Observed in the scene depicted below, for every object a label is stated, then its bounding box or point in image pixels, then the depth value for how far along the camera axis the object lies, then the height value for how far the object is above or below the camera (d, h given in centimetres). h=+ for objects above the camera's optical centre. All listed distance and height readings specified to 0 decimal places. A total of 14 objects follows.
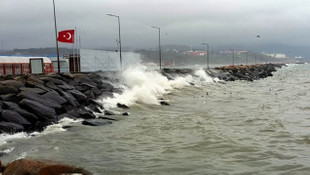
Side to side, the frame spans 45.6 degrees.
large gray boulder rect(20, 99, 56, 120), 1407 -177
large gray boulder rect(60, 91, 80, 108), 1742 -172
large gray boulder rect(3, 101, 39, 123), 1354 -180
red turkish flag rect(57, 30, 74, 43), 3605 +264
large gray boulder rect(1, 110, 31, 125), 1290 -188
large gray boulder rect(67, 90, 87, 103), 1890 -172
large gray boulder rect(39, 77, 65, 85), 2062 -95
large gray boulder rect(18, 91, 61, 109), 1545 -148
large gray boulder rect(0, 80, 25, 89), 1742 -93
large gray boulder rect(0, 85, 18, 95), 1639 -116
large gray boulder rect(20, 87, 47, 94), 1650 -120
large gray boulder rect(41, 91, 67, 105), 1652 -153
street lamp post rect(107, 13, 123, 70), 4200 +108
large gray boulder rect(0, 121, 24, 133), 1205 -211
